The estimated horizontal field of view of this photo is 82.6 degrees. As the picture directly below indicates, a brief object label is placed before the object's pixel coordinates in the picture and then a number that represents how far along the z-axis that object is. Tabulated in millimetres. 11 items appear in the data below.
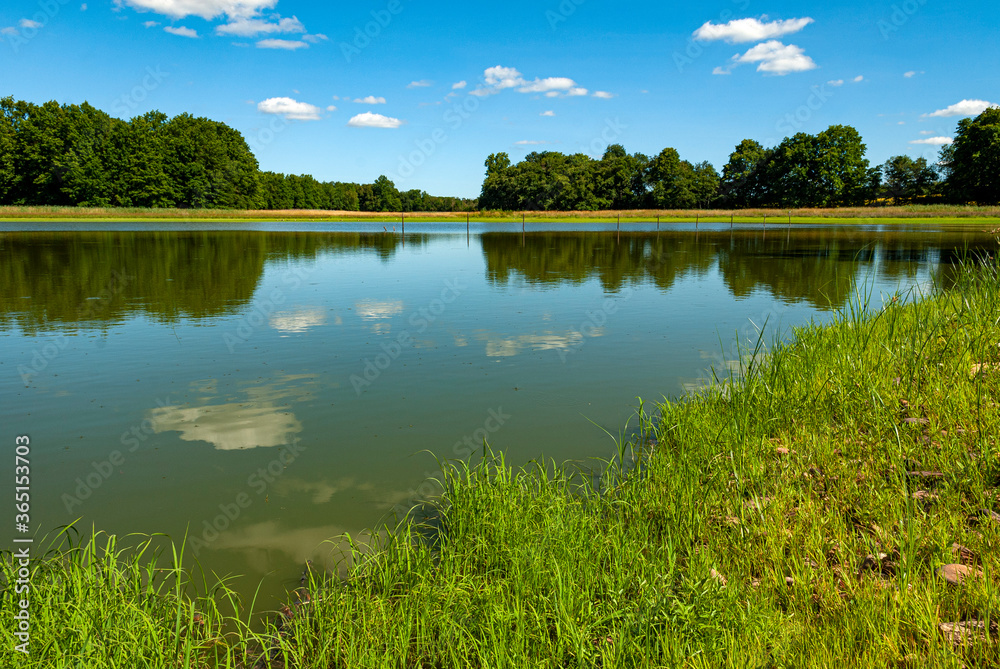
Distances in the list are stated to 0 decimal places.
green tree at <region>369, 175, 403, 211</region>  169500
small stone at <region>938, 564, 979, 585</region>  3260
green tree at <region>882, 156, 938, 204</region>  104125
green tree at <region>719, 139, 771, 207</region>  120562
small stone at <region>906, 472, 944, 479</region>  4383
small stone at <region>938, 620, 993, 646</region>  2842
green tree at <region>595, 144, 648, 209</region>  123188
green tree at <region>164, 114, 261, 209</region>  103562
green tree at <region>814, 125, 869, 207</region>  105688
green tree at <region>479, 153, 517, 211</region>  124438
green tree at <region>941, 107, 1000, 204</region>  86188
